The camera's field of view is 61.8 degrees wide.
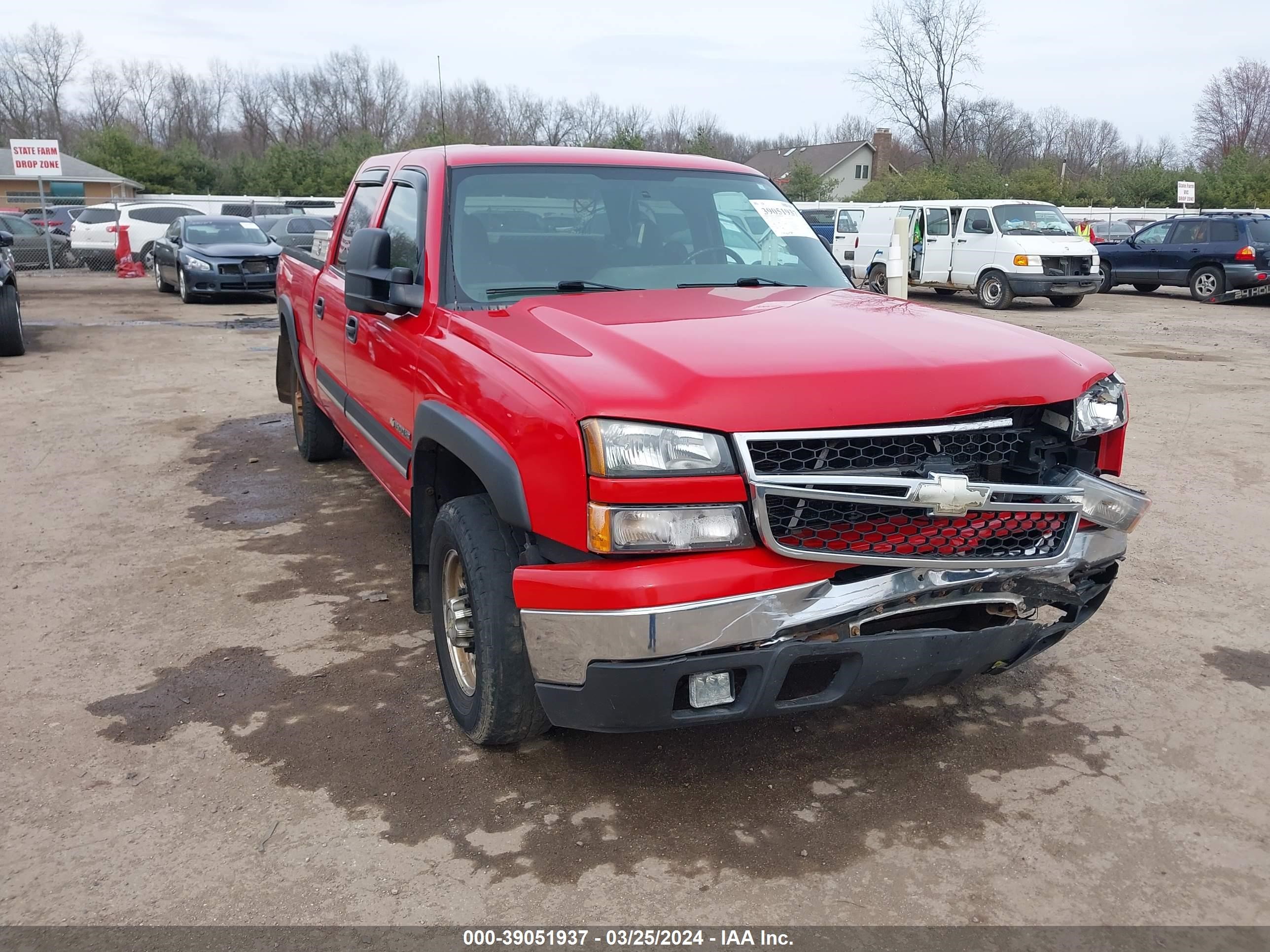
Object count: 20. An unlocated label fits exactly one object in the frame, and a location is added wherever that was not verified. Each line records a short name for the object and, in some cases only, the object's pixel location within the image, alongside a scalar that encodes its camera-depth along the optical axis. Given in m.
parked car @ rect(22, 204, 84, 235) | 26.69
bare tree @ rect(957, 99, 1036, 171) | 60.03
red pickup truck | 2.60
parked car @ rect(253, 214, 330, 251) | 21.53
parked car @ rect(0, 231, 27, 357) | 11.24
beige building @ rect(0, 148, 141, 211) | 40.56
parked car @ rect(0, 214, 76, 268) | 24.53
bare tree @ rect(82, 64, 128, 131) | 77.06
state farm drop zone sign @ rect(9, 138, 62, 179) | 22.02
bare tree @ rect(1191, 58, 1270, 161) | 71.38
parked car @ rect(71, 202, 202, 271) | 24.56
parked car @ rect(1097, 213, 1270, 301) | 19.27
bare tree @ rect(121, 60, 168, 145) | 78.44
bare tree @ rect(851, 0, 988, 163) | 56.47
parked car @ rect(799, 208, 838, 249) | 26.30
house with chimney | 65.56
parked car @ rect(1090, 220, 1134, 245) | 25.34
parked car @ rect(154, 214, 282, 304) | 17.81
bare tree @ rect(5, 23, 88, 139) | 73.31
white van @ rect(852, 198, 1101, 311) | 18.16
